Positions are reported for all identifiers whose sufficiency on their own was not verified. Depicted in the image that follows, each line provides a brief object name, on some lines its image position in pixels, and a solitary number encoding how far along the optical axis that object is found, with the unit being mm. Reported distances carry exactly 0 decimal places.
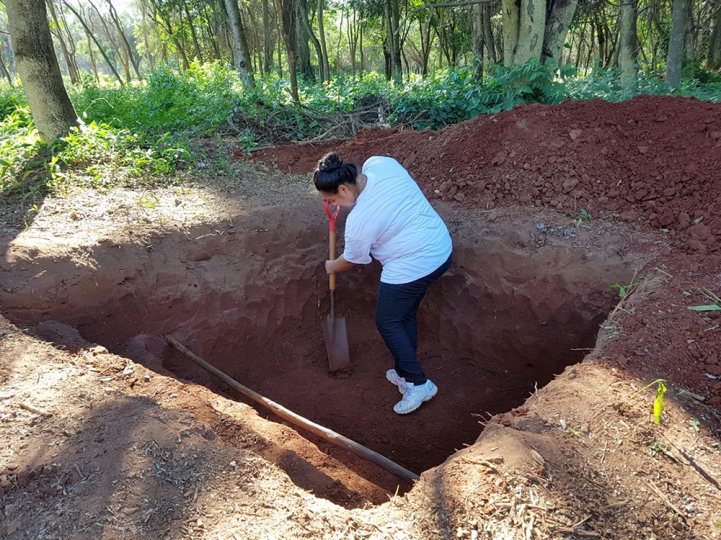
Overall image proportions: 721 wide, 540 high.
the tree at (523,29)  6258
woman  2971
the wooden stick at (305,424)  2754
